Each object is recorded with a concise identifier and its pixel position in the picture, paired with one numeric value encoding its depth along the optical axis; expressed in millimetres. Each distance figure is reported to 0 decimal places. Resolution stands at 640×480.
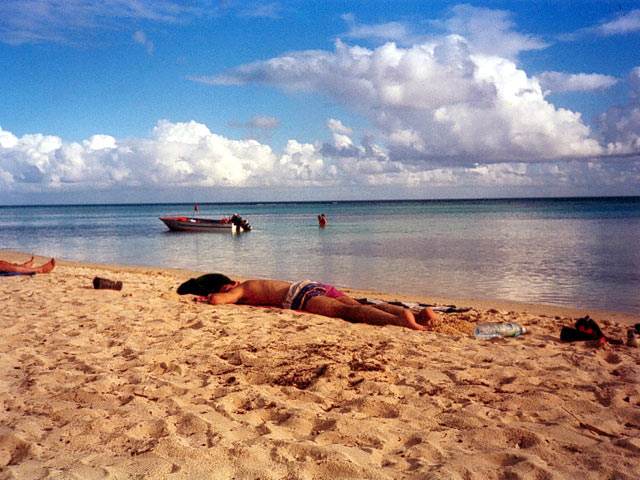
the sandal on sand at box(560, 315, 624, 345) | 5867
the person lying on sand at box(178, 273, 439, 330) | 6492
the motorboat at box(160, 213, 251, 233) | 37188
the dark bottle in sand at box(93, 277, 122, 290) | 9062
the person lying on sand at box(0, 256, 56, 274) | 10989
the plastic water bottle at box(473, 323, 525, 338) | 6074
